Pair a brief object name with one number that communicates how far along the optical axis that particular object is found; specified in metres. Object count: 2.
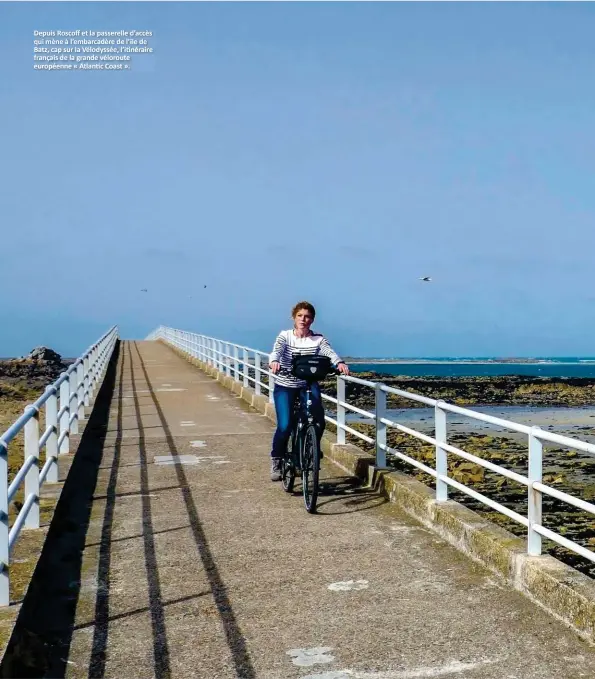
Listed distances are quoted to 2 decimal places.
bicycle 7.98
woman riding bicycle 8.55
